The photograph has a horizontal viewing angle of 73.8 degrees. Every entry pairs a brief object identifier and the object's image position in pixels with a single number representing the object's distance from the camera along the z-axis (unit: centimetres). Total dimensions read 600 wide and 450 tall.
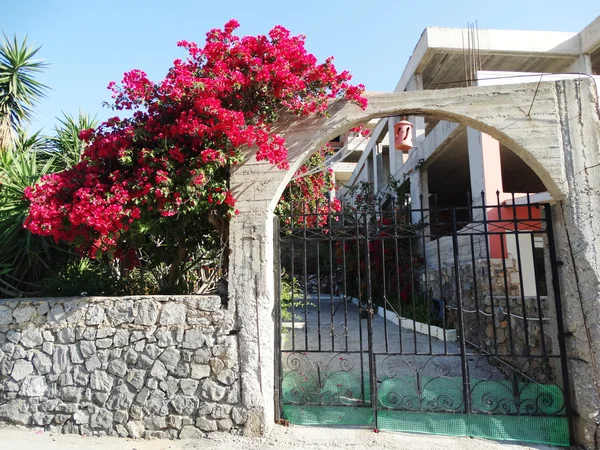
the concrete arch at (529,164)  384
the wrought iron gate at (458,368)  400
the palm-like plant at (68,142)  692
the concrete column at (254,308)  403
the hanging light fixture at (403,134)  536
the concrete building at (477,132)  864
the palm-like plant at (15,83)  862
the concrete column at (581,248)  375
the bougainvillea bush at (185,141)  403
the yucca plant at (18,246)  527
